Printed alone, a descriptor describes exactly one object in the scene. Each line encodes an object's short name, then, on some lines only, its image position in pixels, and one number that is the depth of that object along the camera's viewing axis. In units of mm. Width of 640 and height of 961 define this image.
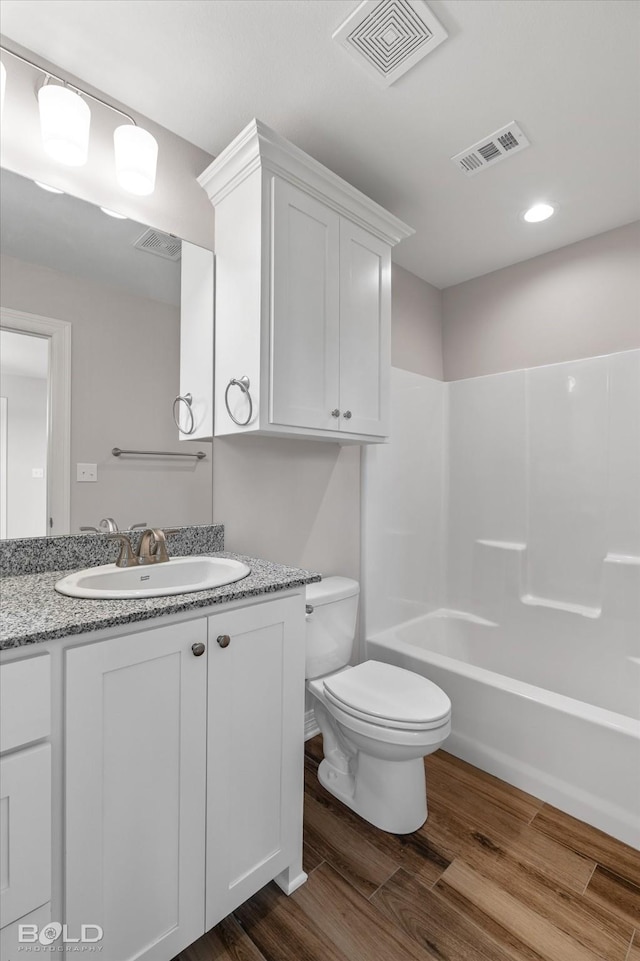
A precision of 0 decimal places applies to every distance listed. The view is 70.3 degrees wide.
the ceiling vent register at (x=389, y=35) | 1203
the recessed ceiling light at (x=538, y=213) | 2102
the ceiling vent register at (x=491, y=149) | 1663
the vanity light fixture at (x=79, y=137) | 1272
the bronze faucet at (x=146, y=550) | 1389
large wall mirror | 1312
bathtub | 1593
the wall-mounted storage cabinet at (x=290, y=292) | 1505
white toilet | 1501
